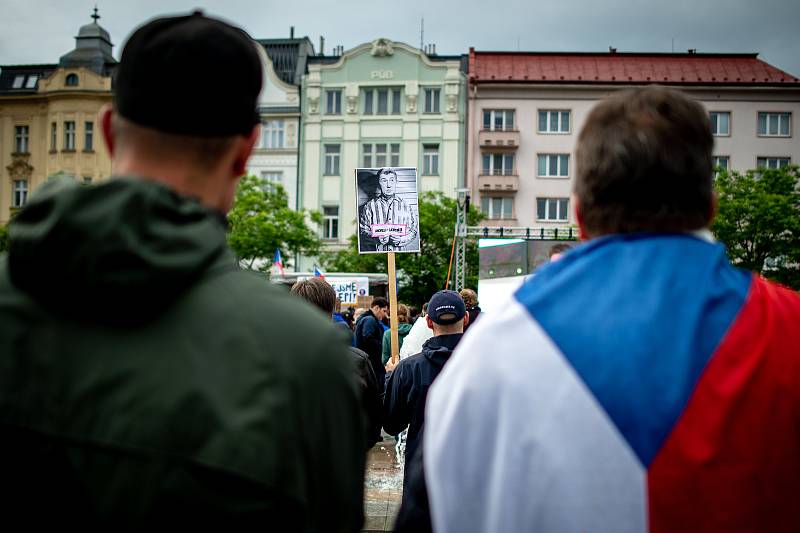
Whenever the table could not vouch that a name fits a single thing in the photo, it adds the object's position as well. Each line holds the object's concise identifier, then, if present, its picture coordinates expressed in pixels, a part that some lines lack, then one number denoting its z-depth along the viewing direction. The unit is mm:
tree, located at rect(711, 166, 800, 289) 34469
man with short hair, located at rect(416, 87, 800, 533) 1590
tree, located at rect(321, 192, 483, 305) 35938
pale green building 40531
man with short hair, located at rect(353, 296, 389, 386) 10492
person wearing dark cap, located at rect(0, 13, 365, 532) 1240
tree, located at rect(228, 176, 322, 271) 35697
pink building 40375
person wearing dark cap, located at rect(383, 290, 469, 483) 4949
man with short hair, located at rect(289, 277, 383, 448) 5352
